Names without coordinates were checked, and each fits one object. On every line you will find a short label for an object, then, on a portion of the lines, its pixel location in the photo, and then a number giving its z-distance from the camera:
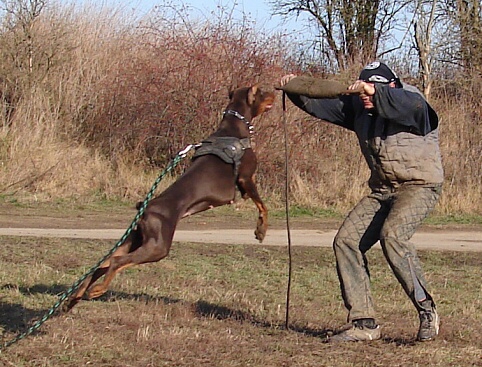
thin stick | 6.16
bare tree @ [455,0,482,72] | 18.95
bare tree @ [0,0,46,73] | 18.70
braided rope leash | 5.14
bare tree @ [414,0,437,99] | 18.83
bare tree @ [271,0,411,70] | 23.53
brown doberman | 5.45
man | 5.46
